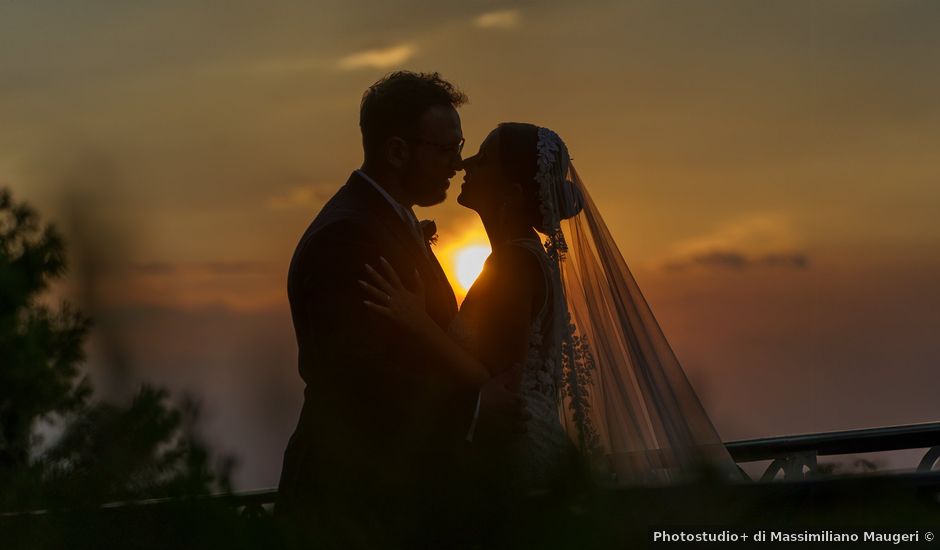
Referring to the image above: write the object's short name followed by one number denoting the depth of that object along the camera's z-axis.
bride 5.67
